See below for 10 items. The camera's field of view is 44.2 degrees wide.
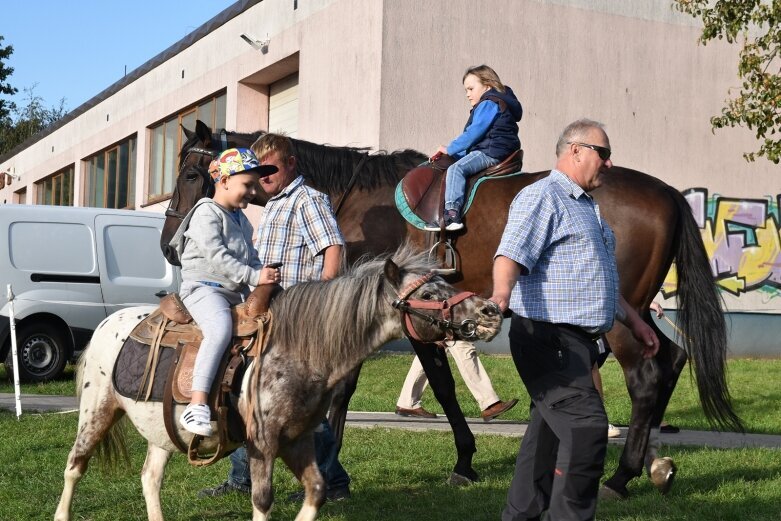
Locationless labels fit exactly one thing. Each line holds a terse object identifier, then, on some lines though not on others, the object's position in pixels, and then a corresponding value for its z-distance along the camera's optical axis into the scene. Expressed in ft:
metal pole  32.17
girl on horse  23.13
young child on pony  14.99
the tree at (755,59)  41.27
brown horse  21.71
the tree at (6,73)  122.62
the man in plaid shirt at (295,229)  18.42
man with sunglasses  14.15
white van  43.73
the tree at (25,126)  170.50
